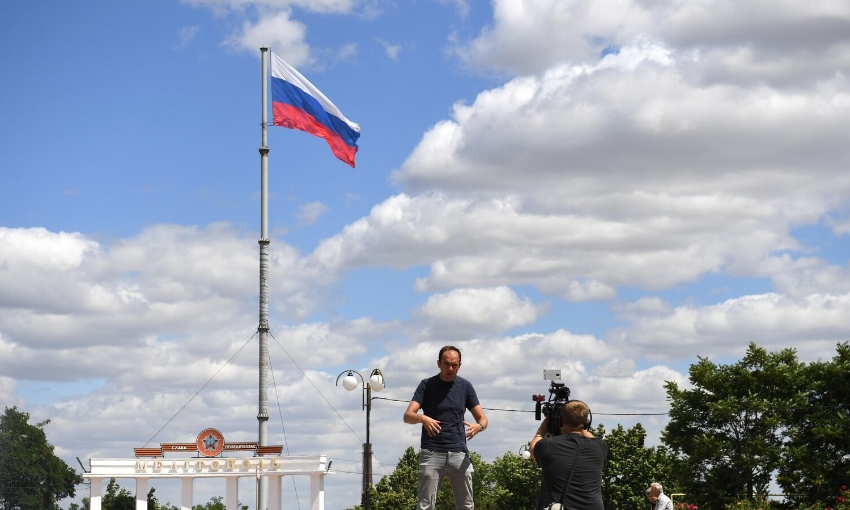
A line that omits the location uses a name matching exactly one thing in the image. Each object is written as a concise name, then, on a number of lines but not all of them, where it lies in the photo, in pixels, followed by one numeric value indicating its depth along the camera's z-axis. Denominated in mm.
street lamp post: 29312
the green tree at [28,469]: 89562
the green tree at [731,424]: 42094
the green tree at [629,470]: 63125
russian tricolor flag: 39656
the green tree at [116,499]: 80938
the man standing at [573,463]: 9000
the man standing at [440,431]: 11664
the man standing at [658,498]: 21016
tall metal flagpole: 41500
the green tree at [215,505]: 123412
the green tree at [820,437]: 40188
